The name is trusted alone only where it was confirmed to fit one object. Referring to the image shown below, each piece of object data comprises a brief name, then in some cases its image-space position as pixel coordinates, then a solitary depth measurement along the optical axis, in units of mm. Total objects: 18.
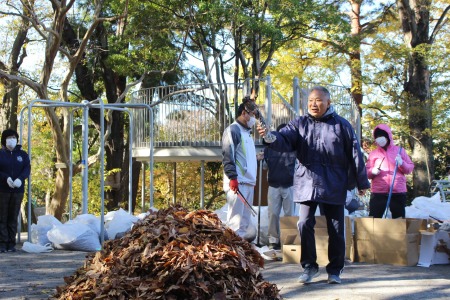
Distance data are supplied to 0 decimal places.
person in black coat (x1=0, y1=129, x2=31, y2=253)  11234
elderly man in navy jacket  7102
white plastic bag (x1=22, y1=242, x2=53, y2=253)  11156
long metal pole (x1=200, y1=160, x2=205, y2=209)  19602
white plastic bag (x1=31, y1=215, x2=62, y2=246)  11930
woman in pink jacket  9781
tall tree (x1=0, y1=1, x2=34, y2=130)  26275
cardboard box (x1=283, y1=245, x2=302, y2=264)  8969
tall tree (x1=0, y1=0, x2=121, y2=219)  18953
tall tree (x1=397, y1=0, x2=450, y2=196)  22906
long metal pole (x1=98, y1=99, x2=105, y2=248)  11208
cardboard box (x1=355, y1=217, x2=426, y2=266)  8789
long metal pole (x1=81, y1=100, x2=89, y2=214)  12273
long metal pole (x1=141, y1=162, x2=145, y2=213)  14822
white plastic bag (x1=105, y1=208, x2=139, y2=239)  11820
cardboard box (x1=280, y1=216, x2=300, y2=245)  9250
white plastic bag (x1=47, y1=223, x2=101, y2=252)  11195
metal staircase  18266
